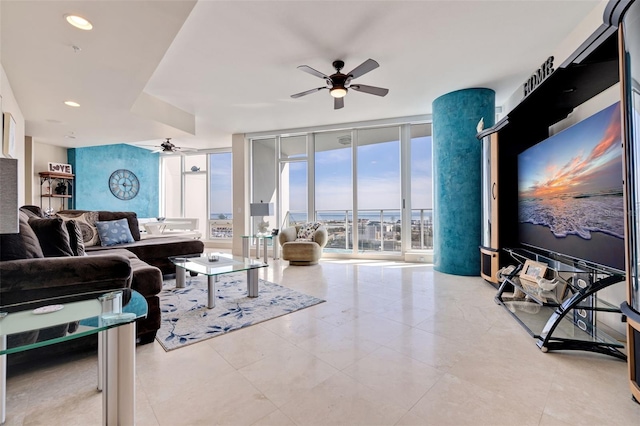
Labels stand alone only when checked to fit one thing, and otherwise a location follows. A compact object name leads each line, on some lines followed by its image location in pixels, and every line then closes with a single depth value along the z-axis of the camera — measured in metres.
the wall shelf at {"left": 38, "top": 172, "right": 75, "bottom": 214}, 6.06
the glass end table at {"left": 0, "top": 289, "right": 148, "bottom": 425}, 1.05
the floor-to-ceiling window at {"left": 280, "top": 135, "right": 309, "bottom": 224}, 6.48
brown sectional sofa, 1.58
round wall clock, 7.25
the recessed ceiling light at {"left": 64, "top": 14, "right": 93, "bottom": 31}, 2.08
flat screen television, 1.79
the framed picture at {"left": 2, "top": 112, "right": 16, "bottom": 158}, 3.08
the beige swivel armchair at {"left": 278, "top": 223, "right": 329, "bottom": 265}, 5.11
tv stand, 1.95
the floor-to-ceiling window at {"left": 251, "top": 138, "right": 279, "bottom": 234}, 6.80
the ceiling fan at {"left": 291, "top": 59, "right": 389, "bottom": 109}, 3.15
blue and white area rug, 2.30
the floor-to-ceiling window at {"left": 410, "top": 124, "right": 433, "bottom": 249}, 5.50
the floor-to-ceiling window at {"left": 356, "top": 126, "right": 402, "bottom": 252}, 5.73
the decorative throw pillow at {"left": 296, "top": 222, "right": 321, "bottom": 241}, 5.53
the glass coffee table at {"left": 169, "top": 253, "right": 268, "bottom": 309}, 2.89
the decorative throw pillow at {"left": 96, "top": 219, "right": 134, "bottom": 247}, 3.97
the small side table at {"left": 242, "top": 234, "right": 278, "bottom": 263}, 5.67
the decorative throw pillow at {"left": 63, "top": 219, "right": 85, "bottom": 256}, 2.30
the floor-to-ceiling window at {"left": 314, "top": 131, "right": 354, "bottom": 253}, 6.14
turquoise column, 4.15
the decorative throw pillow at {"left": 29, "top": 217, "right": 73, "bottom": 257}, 2.04
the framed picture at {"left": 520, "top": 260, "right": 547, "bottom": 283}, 2.50
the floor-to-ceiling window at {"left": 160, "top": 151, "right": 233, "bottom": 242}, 7.89
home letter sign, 2.91
